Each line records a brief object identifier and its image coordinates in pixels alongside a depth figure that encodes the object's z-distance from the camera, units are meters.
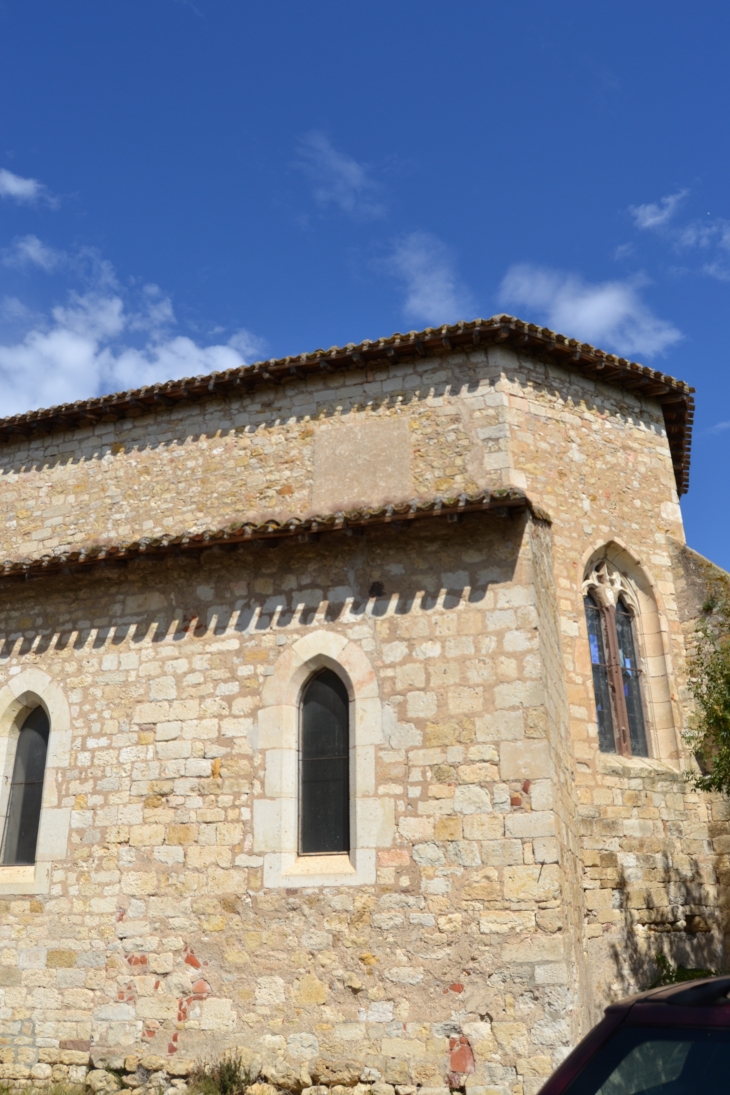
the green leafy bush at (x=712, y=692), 8.73
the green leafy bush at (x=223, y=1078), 7.63
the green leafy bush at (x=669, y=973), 9.09
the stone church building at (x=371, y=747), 7.64
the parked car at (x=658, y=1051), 2.45
